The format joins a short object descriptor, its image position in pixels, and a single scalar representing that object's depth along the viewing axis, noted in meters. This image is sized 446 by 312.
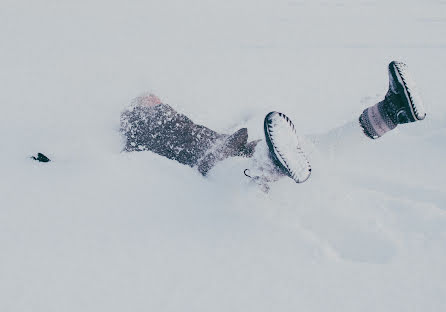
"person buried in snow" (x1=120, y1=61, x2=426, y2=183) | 1.30
